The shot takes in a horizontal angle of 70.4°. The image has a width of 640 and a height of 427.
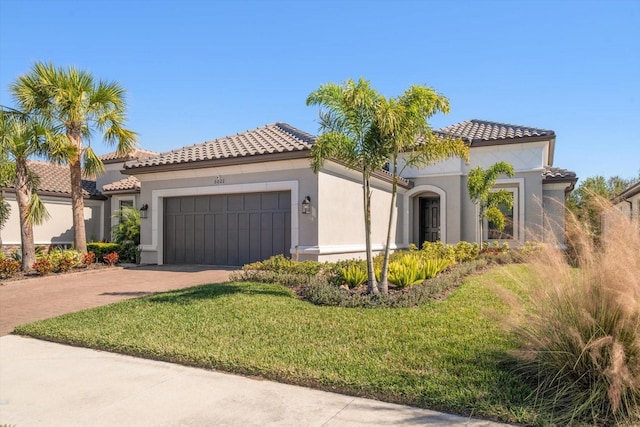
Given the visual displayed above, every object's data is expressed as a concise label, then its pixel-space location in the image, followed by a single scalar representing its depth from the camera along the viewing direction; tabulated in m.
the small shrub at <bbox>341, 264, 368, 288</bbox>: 9.58
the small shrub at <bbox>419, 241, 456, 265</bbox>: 13.08
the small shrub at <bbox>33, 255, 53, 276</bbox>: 13.13
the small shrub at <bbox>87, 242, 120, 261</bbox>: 17.11
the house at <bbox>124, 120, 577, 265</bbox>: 13.17
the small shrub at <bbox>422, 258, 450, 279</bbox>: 10.43
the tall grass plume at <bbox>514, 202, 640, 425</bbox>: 3.78
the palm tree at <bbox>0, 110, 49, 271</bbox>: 13.49
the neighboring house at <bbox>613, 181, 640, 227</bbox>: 17.36
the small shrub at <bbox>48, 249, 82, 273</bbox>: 13.63
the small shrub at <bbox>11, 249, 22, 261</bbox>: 16.23
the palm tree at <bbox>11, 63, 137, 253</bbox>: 14.40
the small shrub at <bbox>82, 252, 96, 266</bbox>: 14.68
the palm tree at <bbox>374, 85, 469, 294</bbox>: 8.38
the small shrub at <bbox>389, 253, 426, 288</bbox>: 9.53
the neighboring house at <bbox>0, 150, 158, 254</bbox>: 18.42
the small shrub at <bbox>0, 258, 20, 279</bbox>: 12.89
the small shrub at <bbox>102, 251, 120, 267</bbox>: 15.23
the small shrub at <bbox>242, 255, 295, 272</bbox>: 11.21
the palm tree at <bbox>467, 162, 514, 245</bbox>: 16.13
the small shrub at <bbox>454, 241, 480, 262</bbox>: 14.32
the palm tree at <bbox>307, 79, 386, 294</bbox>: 8.56
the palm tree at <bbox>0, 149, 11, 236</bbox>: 13.93
